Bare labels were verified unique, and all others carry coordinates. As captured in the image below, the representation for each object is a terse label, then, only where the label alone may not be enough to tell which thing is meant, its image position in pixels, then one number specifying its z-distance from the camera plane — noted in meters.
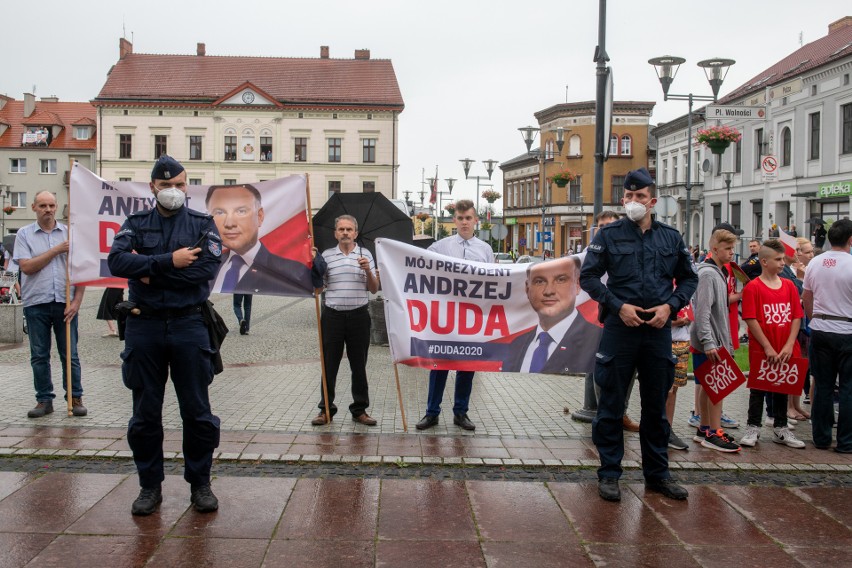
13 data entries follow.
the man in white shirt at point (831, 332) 7.04
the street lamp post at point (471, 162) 41.31
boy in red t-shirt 7.13
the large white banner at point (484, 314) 7.28
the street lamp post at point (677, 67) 18.14
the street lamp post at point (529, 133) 32.78
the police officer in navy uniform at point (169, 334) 4.98
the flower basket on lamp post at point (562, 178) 51.34
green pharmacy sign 36.08
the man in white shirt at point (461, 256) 7.46
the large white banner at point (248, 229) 7.58
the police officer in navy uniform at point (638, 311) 5.56
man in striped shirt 7.55
